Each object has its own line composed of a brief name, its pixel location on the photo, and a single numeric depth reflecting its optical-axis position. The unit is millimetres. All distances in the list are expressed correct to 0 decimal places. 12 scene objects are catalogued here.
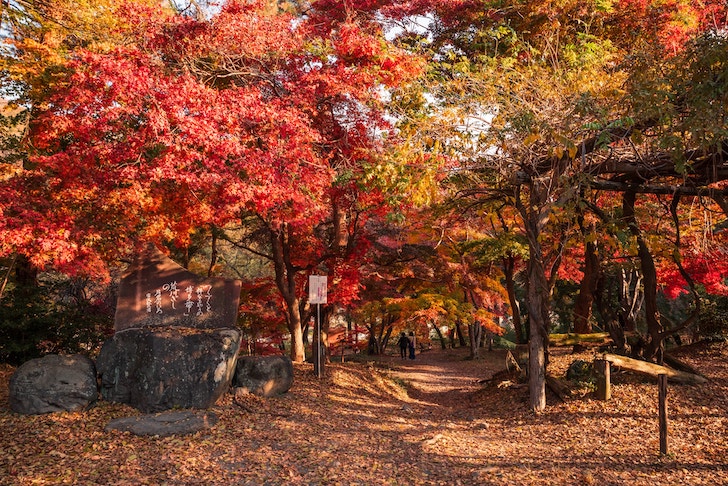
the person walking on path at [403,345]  24475
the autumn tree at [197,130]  8211
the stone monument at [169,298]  9203
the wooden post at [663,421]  6398
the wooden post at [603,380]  8648
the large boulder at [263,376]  9520
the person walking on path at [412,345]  24011
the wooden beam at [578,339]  13312
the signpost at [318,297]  11484
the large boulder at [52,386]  7758
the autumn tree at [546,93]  5902
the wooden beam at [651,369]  8859
